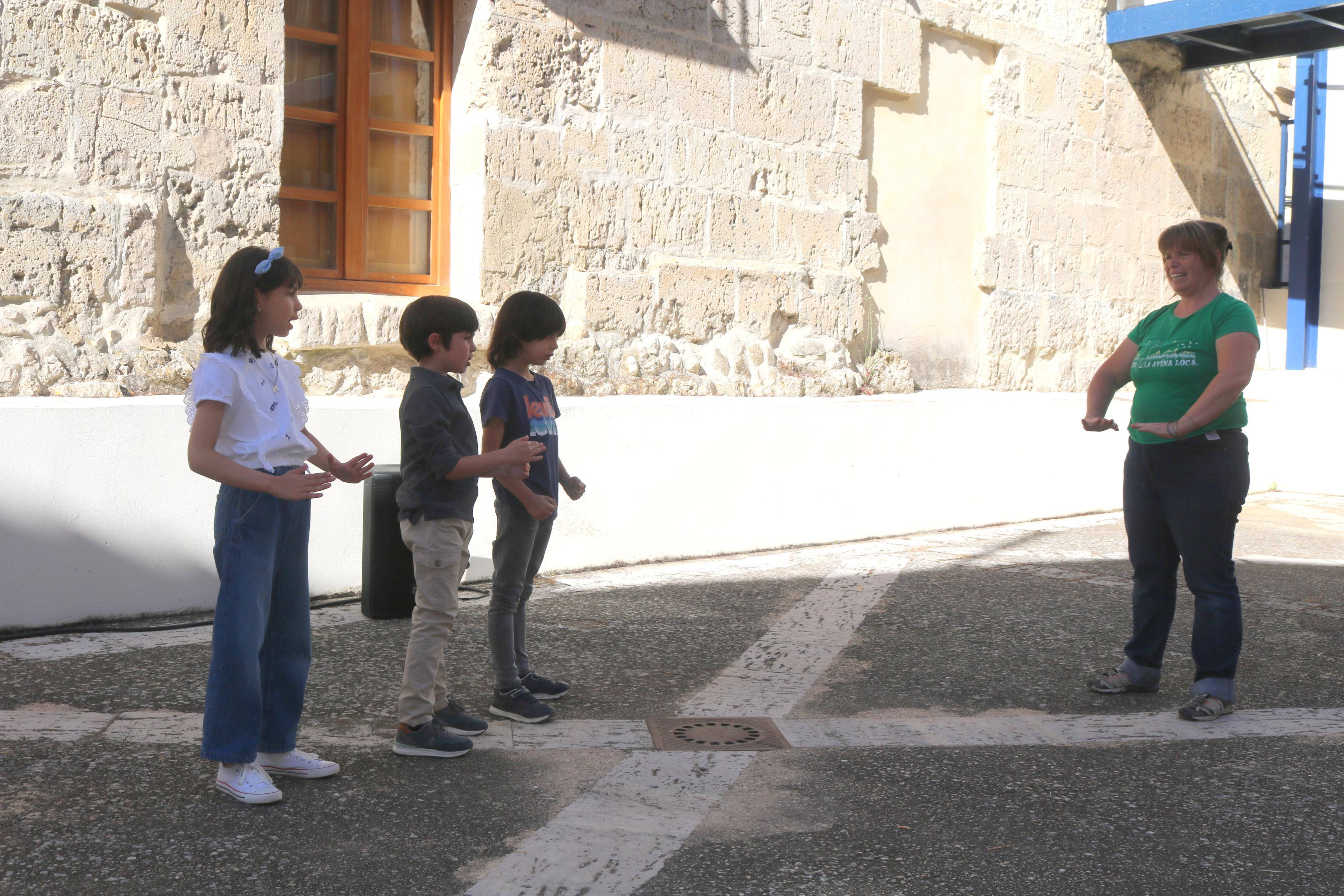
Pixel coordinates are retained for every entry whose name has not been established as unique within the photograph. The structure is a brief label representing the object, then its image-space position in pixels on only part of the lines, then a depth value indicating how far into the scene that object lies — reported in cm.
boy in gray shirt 330
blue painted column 1159
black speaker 494
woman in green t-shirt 376
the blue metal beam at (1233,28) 917
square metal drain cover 351
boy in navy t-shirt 359
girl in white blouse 284
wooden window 613
